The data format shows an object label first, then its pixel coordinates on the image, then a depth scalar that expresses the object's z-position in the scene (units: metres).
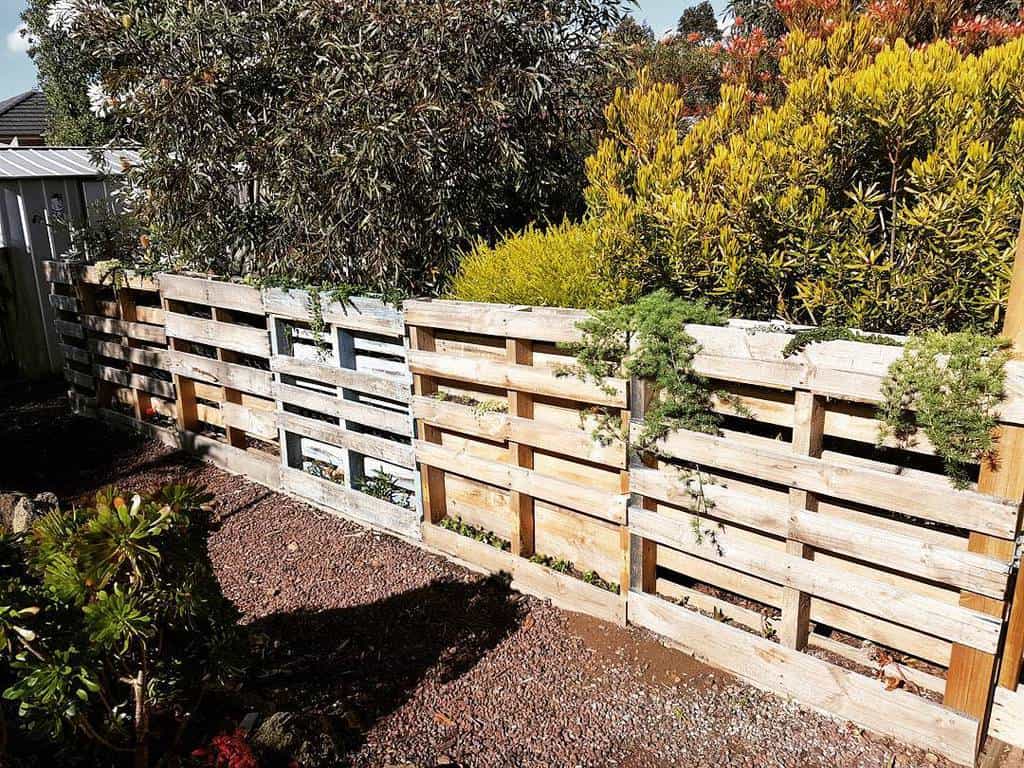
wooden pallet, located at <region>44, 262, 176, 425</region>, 7.18
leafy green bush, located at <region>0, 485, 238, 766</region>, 2.27
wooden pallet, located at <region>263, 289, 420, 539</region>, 5.09
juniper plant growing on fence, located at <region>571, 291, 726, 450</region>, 3.53
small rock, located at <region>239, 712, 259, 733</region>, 2.96
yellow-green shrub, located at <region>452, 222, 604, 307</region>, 4.24
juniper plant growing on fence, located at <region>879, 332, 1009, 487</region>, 2.72
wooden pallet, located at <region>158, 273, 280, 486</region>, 6.06
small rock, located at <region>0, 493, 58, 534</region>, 4.93
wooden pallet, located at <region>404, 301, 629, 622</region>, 4.03
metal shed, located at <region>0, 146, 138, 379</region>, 9.88
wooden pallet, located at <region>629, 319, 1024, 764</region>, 2.94
